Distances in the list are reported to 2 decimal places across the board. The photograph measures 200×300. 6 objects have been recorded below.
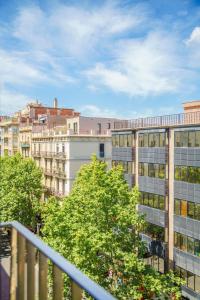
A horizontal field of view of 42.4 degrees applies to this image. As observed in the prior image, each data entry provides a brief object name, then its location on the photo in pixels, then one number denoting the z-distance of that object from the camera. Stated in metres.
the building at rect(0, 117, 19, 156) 44.52
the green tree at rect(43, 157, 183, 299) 12.87
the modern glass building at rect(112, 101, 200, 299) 17.29
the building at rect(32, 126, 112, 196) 30.59
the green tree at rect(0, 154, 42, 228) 26.74
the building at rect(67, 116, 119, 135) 33.29
